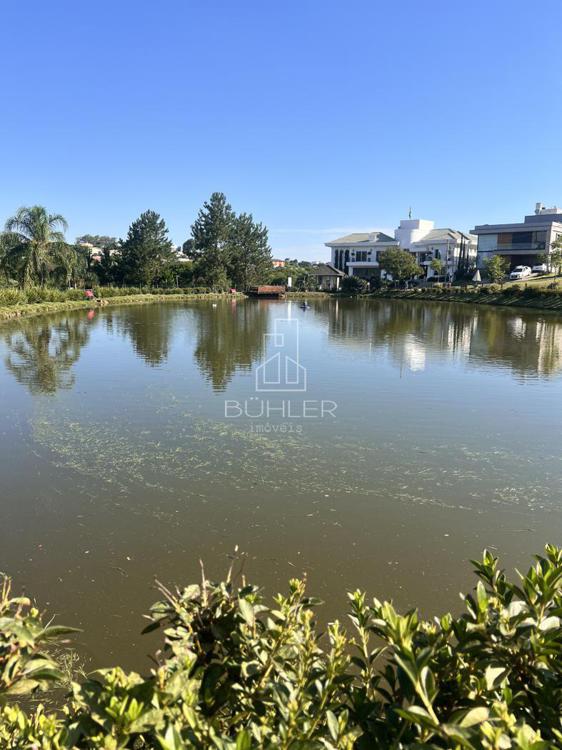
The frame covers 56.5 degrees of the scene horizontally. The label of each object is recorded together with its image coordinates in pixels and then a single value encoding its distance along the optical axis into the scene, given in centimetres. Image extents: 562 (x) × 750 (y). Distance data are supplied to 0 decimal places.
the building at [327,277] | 6322
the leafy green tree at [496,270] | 4731
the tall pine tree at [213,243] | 5250
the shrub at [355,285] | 5706
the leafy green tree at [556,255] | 4327
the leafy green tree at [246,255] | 5566
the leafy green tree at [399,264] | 5447
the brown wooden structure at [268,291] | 5222
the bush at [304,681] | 130
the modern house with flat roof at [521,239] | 5397
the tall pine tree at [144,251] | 4744
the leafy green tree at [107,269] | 4822
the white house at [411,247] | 6212
